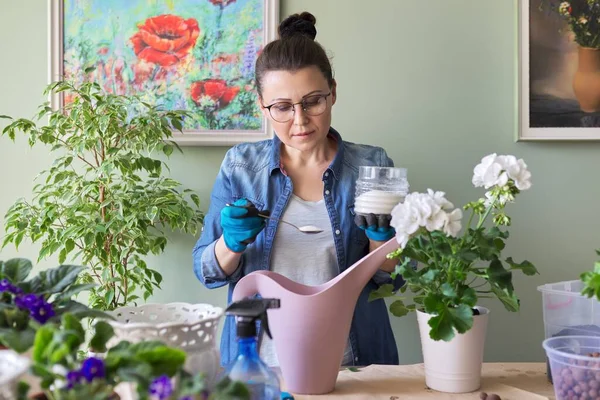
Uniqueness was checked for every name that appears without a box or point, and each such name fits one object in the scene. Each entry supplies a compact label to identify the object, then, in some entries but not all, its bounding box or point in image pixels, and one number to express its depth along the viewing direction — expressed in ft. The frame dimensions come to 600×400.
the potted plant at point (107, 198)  5.66
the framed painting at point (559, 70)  6.35
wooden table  3.48
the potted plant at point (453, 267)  3.23
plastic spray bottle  2.69
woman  4.85
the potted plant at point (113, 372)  1.88
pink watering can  3.43
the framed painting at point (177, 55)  6.43
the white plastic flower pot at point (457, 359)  3.50
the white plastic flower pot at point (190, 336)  2.64
